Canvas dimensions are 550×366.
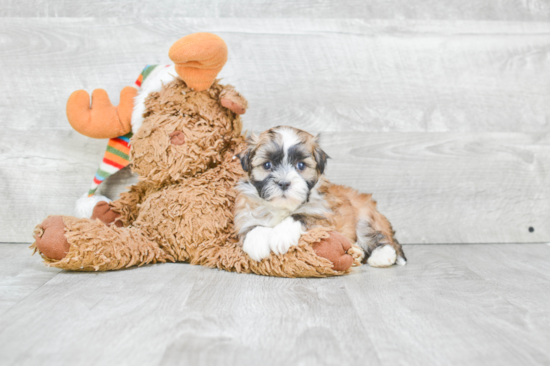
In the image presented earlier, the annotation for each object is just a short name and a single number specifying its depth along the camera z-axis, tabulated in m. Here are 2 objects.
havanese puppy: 0.65
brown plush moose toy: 0.65
